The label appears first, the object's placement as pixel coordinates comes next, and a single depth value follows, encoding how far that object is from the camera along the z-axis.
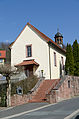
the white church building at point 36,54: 25.48
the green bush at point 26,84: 19.11
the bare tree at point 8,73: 15.95
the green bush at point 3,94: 16.62
